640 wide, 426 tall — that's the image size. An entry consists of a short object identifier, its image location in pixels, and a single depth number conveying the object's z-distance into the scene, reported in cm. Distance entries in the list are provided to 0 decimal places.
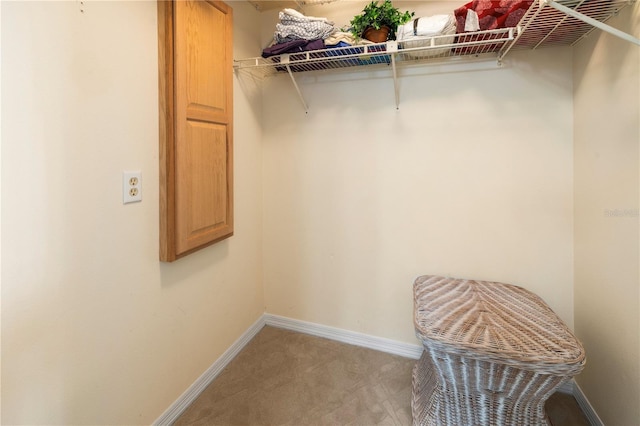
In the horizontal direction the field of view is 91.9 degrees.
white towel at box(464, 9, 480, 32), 139
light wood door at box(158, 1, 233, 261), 129
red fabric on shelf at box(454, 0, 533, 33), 134
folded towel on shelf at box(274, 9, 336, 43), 160
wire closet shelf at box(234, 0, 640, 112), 120
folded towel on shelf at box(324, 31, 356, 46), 159
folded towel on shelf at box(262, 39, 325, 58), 161
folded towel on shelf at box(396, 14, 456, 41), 143
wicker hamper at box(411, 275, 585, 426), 109
